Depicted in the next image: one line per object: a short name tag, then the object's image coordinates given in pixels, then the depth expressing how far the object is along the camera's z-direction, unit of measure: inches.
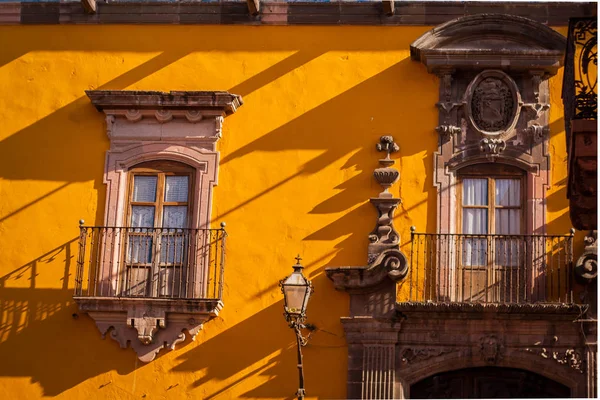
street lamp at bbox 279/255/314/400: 518.9
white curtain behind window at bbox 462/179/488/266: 597.3
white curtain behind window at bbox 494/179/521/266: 602.5
